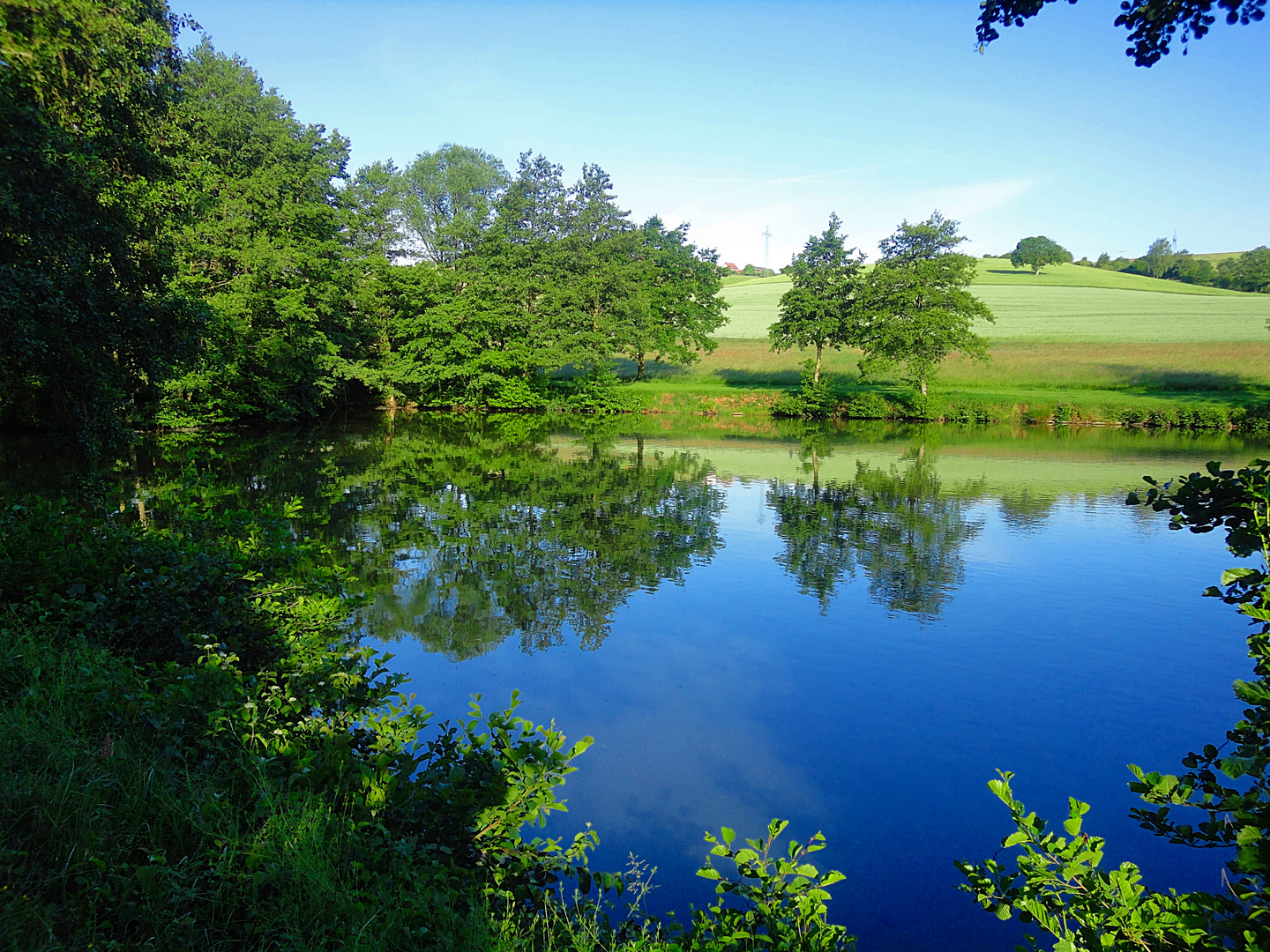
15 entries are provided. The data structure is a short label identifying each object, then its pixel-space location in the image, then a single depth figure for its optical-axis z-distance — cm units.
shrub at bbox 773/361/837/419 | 4594
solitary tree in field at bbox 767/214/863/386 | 4706
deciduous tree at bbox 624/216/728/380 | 5634
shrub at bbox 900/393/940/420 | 4347
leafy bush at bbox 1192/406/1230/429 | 3728
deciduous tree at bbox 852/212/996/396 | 4288
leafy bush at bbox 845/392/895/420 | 4553
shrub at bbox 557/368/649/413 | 4956
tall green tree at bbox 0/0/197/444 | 1001
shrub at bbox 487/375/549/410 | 5038
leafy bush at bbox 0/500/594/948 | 307
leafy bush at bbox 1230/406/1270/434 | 3581
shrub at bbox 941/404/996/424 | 4266
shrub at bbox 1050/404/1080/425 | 4041
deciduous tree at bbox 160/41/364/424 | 3027
